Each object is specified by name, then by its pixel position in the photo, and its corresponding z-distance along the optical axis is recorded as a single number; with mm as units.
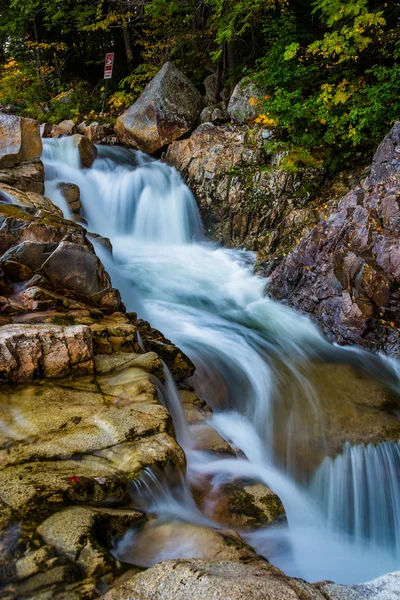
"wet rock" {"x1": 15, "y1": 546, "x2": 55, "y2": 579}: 1887
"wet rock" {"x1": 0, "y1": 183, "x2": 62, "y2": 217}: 7184
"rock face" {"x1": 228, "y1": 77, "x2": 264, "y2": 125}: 10781
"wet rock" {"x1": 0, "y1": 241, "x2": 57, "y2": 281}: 4945
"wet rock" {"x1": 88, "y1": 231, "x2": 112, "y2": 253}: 7860
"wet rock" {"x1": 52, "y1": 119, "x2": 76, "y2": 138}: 12855
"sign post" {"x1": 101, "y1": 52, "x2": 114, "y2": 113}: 13656
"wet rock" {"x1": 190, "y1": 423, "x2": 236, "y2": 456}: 3860
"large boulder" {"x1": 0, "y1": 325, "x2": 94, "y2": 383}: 3332
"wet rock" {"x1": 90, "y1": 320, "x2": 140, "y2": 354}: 4129
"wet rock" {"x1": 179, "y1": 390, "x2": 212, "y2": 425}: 4316
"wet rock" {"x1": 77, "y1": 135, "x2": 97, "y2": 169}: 11414
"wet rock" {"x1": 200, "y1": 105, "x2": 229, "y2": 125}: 11586
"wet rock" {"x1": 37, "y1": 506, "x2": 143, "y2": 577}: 1979
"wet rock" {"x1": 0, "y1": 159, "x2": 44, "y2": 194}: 8559
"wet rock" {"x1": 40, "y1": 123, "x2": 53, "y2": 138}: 12773
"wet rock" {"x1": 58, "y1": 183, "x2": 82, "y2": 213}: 9797
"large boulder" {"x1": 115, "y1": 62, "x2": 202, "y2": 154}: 11977
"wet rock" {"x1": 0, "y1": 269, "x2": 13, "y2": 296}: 4598
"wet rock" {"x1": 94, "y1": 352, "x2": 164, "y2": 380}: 3850
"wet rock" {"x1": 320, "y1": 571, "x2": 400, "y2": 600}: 1882
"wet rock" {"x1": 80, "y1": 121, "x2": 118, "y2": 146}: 13002
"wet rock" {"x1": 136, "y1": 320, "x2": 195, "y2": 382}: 4898
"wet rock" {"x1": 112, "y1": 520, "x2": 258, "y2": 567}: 2258
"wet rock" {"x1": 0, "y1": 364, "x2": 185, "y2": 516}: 2350
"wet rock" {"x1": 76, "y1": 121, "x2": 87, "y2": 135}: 13440
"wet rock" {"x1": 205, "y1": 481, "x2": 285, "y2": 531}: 3090
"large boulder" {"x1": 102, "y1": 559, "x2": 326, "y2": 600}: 1709
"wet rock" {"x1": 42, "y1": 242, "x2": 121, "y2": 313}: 5203
